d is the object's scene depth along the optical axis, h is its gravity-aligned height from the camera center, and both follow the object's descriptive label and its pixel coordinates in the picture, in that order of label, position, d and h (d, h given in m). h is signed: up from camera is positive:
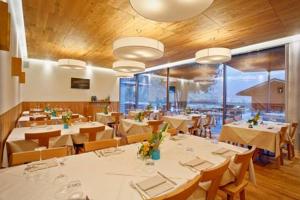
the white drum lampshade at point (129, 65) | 4.70 +0.95
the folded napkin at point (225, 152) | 1.99 -0.65
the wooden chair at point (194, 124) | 5.64 -0.83
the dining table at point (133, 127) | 4.33 -0.75
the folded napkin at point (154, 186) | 1.21 -0.67
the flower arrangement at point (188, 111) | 6.85 -0.48
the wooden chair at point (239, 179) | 1.68 -0.88
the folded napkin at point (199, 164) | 1.64 -0.66
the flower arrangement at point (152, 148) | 1.85 -0.55
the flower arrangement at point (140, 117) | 4.84 -0.53
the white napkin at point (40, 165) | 1.54 -0.65
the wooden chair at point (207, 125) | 6.21 -0.96
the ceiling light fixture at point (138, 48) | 2.75 +0.89
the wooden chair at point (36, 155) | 1.73 -0.62
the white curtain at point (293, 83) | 4.71 +0.50
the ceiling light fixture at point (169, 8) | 1.62 +0.94
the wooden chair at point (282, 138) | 3.61 -0.84
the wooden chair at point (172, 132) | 3.19 -0.63
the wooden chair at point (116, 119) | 6.11 -0.74
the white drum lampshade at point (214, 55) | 3.75 +1.03
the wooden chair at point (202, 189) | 0.98 -0.59
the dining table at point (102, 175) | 1.17 -0.67
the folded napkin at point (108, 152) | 1.96 -0.65
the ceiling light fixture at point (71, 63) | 5.41 +1.14
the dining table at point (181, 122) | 5.56 -0.78
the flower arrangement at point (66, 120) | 3.50 -0.47
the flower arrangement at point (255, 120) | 4.24 -0.51
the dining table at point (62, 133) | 2.74 -0.65
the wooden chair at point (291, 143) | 4.04 -1.02
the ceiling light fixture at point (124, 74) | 7.62 +1.13
